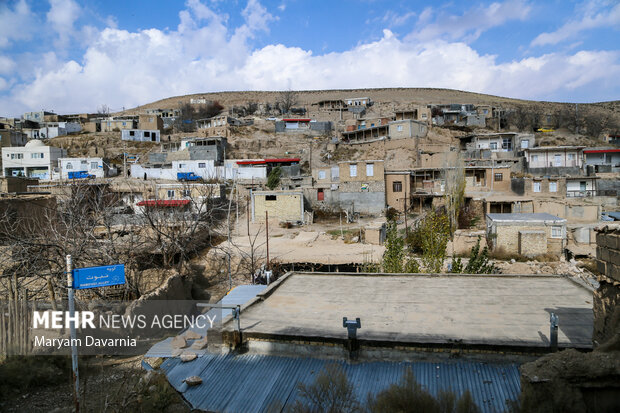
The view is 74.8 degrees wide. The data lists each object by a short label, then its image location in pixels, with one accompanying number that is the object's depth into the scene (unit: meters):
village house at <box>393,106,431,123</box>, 51.78
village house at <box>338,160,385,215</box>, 30.94
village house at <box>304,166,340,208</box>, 31.94
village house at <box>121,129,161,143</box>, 55.38
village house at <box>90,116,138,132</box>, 61.31
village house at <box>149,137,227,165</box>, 44.21
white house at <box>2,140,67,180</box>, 43.84
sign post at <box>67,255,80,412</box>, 4.98
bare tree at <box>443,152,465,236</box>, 25.81
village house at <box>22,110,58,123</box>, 75.00
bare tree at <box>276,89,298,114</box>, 76.33
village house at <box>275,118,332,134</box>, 55.94
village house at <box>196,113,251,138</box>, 52.47
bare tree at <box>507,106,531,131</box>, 59.81
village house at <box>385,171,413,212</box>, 31.50
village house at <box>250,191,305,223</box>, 30.11
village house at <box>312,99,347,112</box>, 70.56
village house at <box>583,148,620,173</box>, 38.44
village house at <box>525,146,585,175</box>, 35.50
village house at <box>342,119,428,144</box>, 41.91
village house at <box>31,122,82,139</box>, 59.84
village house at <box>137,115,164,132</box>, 59.94
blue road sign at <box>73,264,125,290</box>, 5.14
